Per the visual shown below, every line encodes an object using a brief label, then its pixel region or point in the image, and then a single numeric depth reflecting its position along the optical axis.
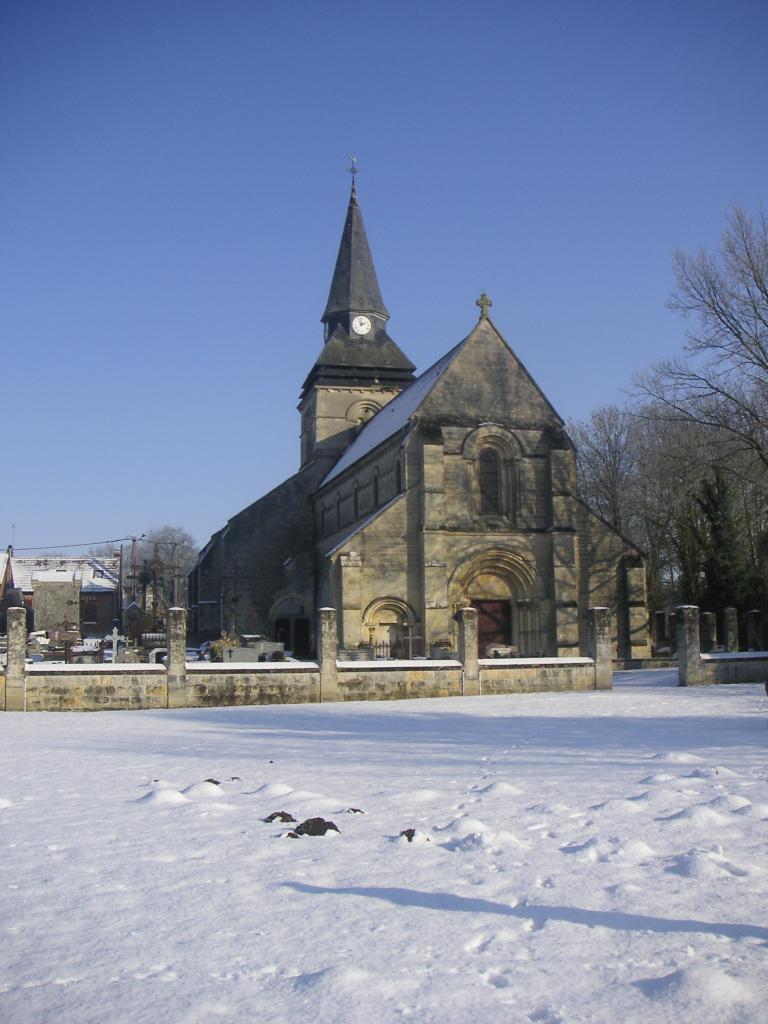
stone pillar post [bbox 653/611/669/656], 37.47
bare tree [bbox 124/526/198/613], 64.62
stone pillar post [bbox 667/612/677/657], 33.75
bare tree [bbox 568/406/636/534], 48.19
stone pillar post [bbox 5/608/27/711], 19.48
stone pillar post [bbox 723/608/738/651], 28.84
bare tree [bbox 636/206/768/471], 28.38
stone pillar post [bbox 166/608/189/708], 20.03
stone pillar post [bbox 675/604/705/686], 22.67
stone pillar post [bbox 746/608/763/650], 27.56
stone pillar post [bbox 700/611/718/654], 28.99
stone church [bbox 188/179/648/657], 30.12
